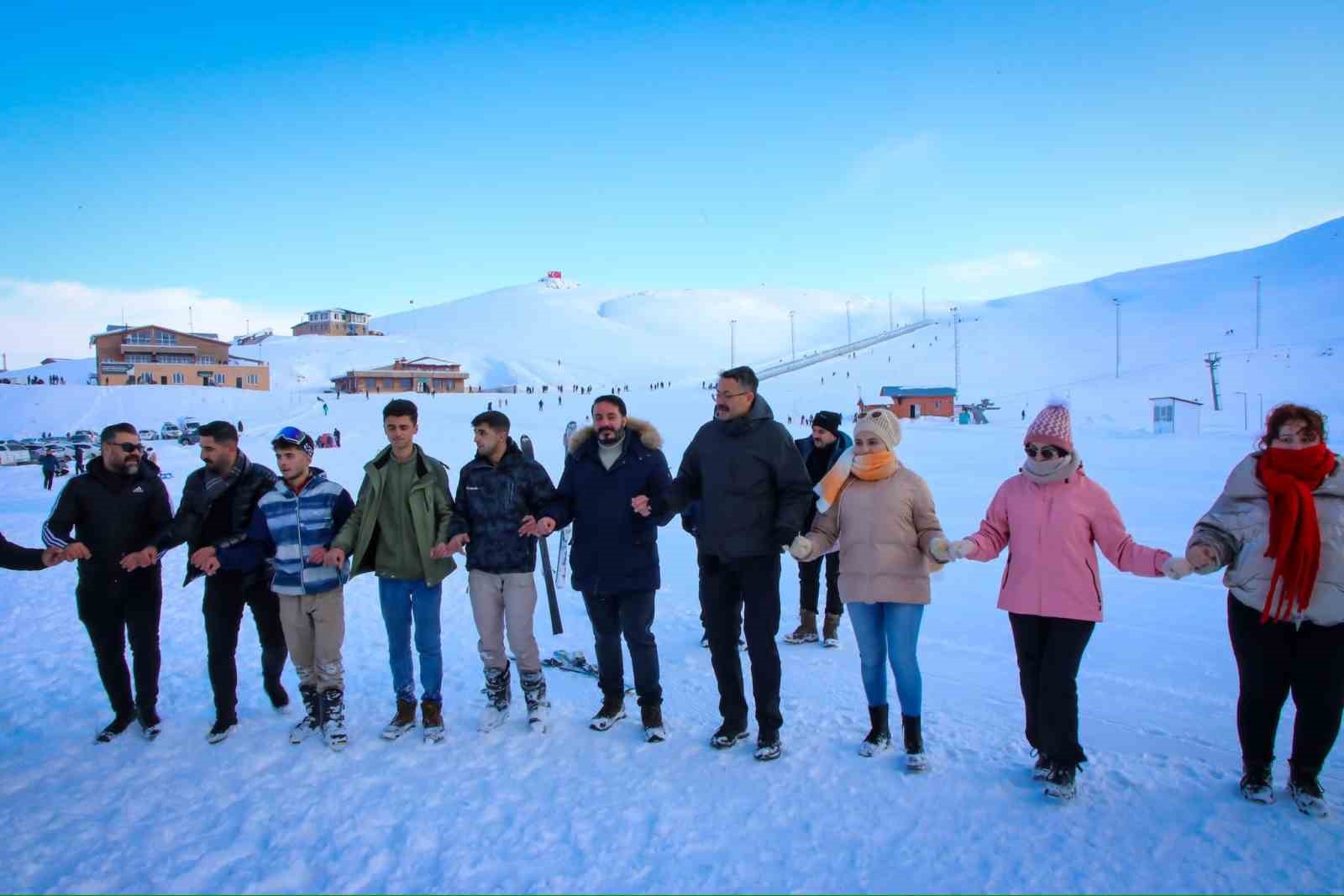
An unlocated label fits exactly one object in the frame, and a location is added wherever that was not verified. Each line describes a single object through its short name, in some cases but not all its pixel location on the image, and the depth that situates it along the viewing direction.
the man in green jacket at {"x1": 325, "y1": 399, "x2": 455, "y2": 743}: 4.57
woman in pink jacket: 3.62
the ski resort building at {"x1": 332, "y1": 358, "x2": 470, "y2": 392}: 79.06
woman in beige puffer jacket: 4.06
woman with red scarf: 3.32
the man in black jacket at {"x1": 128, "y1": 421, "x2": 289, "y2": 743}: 4.61
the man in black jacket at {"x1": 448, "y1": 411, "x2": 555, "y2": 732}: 4.57
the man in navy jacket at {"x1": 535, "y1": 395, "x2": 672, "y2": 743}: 4.49
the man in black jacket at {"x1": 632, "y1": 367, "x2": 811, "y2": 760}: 4.21
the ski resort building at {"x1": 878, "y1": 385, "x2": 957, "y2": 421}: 49.91
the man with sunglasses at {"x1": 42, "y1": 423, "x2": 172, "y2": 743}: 4.53
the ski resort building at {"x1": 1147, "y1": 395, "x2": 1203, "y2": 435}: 31.03
